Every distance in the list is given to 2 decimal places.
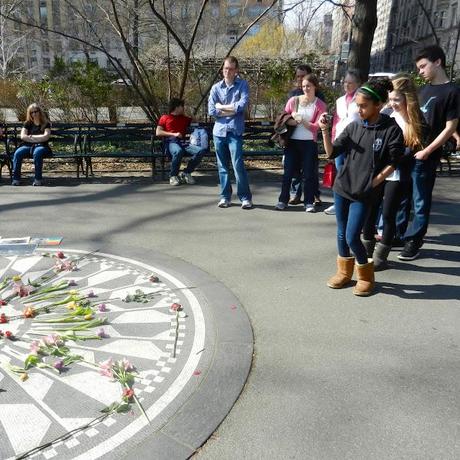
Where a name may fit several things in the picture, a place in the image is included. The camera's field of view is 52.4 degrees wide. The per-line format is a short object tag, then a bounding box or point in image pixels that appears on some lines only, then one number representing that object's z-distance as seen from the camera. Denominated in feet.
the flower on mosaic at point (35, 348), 9.89
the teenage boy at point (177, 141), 26.76
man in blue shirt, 20.80
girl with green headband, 12.09
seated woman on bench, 26.30
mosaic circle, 7.83
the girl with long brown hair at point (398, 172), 13.70
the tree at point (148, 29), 32.30
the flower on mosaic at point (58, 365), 9.46
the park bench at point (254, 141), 29.18
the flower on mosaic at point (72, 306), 11.77
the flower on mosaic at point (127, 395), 8.53
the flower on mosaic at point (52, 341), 10.21
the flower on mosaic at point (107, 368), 9.26
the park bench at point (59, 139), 27.99
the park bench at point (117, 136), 28.17
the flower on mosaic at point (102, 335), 10.71
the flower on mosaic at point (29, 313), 11.39
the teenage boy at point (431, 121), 14.40
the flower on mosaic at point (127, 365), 9.42
